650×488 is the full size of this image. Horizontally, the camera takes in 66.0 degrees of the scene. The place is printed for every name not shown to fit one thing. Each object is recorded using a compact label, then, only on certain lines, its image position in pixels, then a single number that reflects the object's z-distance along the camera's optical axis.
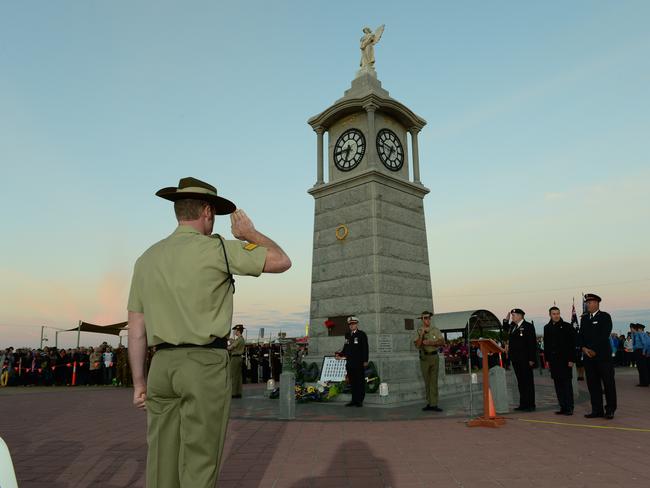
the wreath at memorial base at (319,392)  12.15
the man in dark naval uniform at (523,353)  9.88
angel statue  15.78
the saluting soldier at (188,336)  2.58
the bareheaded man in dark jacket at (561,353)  9.27
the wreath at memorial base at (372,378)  11.70
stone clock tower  12.85
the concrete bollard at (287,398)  9.34
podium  8.00
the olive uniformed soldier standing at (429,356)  10.17
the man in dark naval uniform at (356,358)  11.04
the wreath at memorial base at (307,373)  13.24
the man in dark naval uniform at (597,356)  8.69
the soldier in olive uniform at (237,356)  13.36
